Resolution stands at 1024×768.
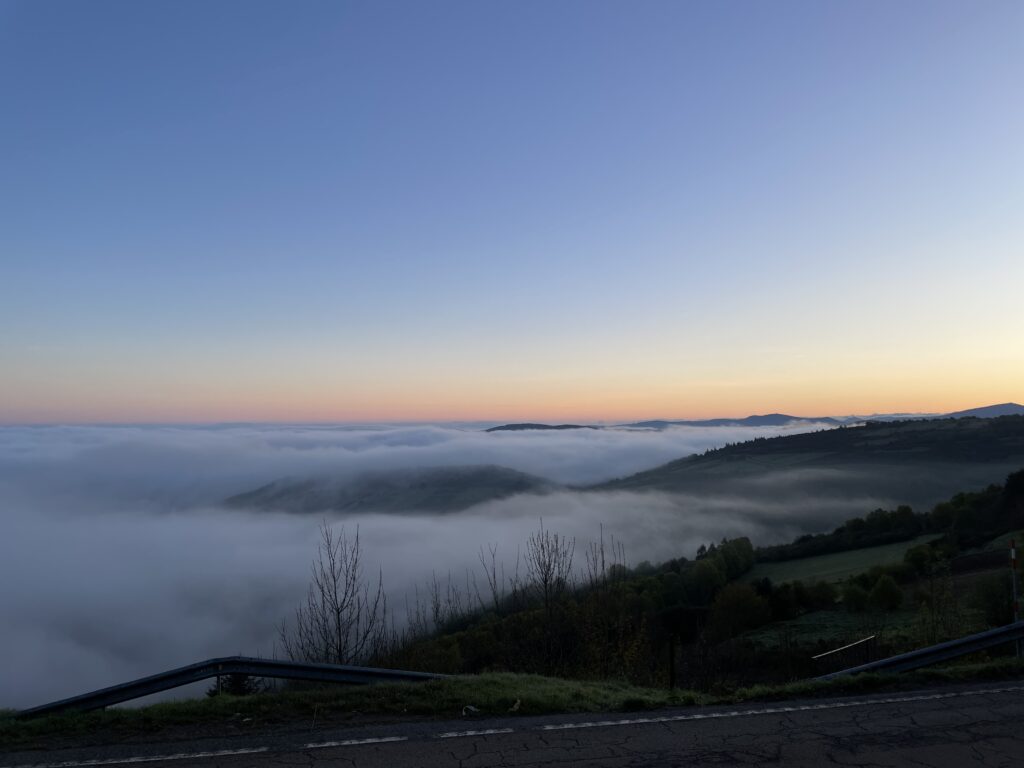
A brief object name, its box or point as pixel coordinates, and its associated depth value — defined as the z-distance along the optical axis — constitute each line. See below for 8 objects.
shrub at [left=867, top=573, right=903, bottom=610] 34.66
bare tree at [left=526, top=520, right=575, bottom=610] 22.94
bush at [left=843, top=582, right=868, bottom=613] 36.16
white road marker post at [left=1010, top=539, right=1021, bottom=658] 12.16
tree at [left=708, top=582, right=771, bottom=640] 41.27
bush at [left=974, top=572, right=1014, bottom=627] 19.09
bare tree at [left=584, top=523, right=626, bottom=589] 28.32
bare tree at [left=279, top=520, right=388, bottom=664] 20.66
